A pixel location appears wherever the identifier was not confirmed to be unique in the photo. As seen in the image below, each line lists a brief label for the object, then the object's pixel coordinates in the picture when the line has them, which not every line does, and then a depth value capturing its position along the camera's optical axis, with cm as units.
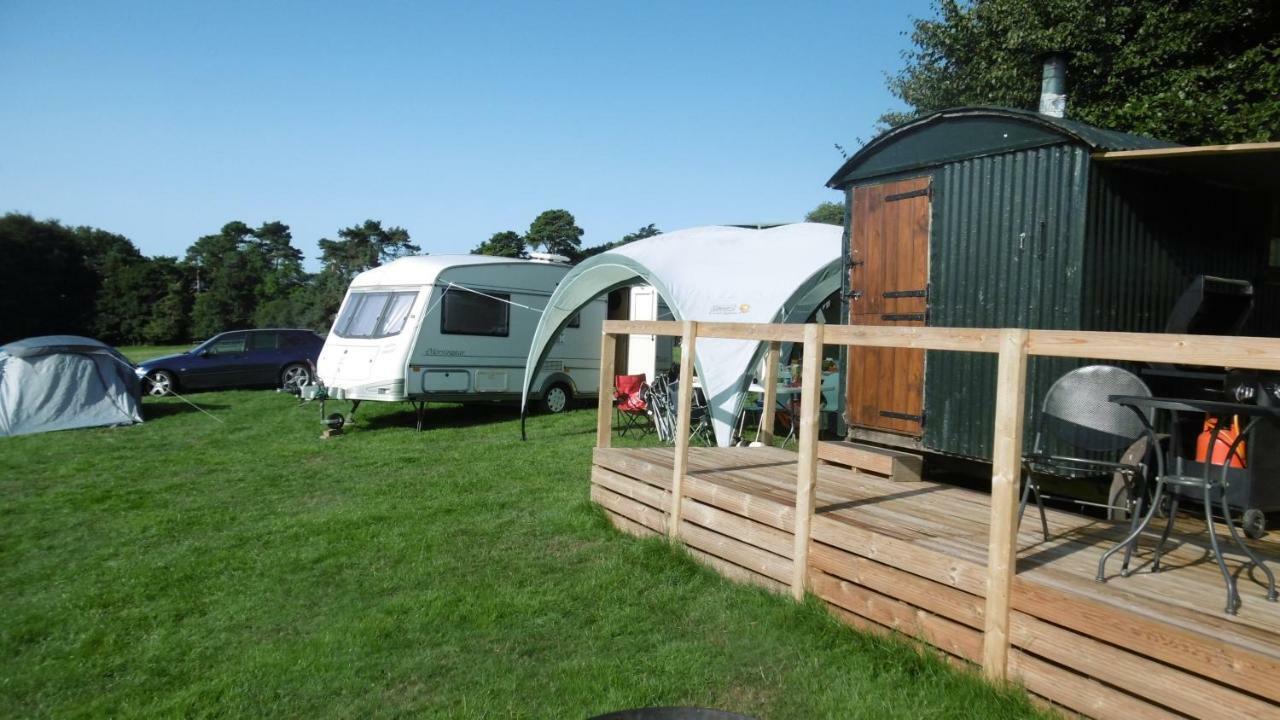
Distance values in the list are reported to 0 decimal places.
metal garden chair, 371
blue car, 1566
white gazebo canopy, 864
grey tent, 1209
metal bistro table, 282
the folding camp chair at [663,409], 1013
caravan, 1170
